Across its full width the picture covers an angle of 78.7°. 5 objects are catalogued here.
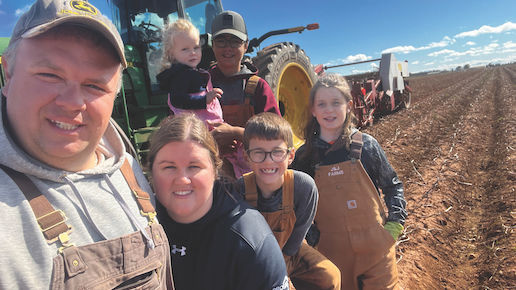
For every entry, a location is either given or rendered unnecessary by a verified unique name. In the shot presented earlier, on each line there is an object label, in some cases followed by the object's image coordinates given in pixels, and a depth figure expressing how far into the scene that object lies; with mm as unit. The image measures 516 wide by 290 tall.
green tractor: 3857
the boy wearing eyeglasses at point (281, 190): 1741
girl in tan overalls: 1920
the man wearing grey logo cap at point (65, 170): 812
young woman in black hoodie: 1240
